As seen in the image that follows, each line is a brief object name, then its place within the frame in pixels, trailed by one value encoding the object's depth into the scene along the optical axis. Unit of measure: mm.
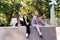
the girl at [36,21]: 5737
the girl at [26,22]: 5710
